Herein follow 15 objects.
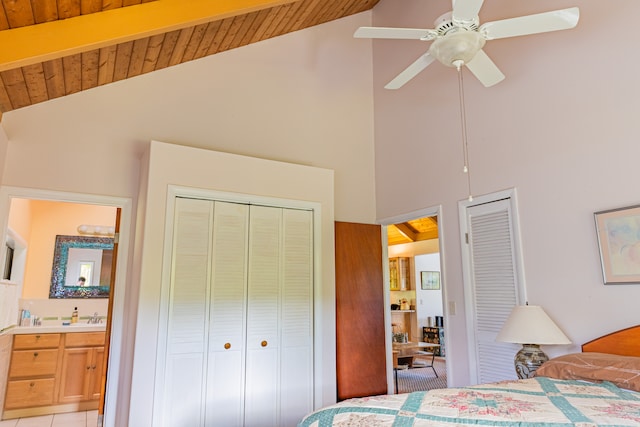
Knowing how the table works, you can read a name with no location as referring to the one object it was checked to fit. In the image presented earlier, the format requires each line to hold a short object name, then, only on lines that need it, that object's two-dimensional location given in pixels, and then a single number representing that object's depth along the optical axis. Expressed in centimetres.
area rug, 565
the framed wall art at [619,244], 241
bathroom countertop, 441
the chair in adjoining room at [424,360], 592
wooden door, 407
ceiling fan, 199
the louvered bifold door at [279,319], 341
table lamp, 261
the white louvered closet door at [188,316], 307
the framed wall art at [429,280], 905
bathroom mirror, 529
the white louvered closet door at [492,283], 314
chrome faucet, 521
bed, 150
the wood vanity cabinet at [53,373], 432
